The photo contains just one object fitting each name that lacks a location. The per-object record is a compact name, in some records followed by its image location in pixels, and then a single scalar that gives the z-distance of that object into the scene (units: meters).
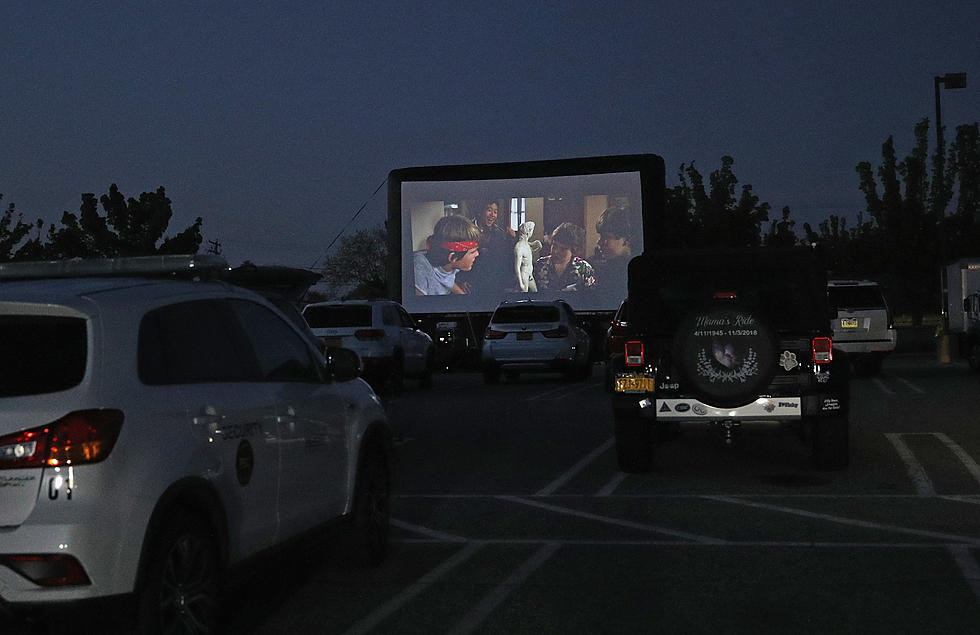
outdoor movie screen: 39.62
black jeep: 11.20
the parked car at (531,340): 28.27
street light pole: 35.75
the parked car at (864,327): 28.03
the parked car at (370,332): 24.62
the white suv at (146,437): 4.96
